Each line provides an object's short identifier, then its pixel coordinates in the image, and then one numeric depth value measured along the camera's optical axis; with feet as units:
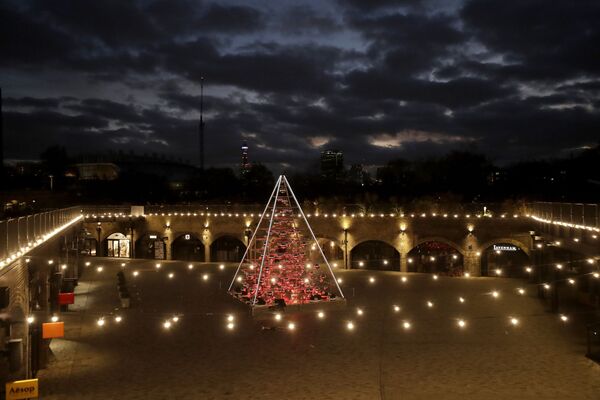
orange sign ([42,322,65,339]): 34.58
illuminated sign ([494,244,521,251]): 84.97
